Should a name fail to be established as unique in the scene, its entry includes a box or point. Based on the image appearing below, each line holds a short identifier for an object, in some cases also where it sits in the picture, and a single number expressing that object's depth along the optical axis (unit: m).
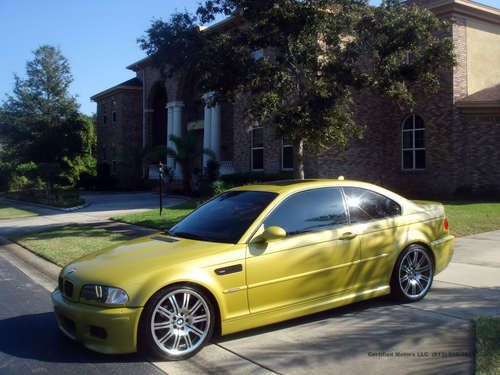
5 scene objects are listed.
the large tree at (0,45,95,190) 36.56
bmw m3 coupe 4.54
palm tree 25.88
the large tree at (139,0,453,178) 11.73
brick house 20.17
